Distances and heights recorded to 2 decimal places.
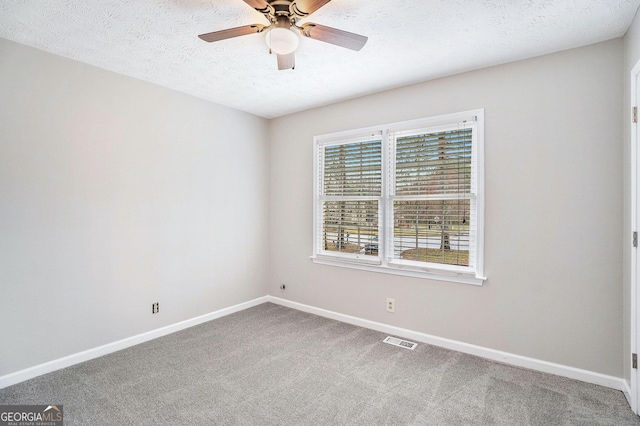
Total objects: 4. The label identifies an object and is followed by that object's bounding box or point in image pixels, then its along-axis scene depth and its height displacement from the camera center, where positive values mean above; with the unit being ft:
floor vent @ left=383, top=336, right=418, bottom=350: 9.95 -4.10
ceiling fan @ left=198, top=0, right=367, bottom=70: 5.89 +3.61
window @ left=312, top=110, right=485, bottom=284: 9.55 +0.54
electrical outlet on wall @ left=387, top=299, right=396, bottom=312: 10.91 -3.12
